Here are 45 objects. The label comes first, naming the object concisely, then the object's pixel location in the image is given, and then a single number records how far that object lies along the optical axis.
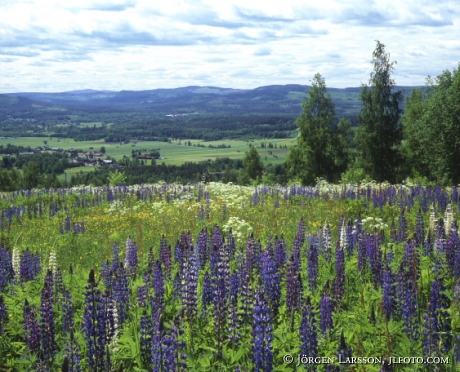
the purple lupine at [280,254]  8.04
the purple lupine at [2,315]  6.29
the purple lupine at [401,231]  10.23
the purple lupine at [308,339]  5.00
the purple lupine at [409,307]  5.79
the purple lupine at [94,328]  5.34
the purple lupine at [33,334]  5.61
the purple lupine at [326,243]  9.45
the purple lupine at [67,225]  16.40
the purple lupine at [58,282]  7.73
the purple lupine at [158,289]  6.41
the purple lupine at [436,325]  5.17
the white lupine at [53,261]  9.04
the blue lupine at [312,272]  7.57
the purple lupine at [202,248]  8.90
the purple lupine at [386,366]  3.66
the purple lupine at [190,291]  6.20
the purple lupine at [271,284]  6.60
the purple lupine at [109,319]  5.73
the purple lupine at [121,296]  6.61
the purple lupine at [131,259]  9.04
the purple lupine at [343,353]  4.38
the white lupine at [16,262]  9.38
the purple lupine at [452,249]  7.34
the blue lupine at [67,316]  6.49
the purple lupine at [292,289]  6.45
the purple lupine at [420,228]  9.35
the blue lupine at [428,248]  8.12
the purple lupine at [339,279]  6.82
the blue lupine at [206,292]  6.73
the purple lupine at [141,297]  6.81
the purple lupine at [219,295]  5.73
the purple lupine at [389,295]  6.31
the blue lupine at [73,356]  5.20
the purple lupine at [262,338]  4.59
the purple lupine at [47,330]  5.70
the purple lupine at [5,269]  8.70
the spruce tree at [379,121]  45.56
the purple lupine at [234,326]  5.61
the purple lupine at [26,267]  9.16
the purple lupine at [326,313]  5.82
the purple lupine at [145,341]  5.68
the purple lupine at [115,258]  8.71
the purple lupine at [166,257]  8.55
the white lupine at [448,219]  9.99
